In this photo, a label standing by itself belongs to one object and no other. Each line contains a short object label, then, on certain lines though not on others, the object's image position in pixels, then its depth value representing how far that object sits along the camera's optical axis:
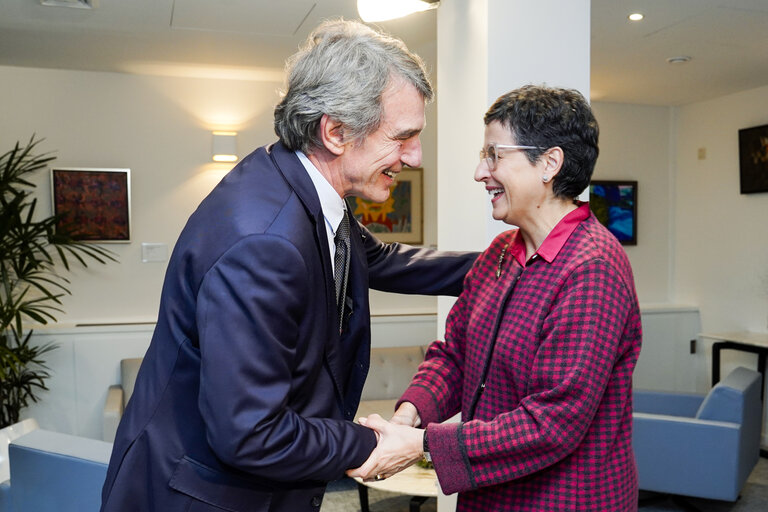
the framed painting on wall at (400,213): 5.48
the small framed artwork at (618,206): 5.89
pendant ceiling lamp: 2.37
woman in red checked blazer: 1.30
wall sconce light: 4.99
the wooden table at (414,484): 3.19
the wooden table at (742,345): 4.84
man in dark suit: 1.08
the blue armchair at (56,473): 2.08
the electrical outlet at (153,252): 4.98
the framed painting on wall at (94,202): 4.75
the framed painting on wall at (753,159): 5.07
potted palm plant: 3.94
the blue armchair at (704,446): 3.51
